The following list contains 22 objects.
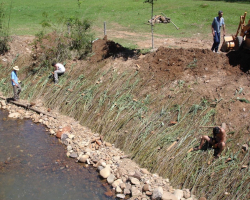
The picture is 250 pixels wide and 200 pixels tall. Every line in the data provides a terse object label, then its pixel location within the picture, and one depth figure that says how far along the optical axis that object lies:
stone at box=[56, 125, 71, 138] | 10.24
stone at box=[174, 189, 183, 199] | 7.31
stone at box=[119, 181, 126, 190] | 7.95
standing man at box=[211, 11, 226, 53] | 11.59
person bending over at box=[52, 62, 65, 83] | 12.58
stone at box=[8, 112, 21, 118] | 11.57
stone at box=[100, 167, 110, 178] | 8.31
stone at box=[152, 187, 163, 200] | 7.43
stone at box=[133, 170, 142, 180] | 8.06
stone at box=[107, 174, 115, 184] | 8.14
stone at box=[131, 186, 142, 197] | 7.71
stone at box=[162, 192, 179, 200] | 7.29
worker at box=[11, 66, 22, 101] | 11.64
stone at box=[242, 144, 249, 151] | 7.90
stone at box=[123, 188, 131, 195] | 7.80
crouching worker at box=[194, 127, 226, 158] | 7.71
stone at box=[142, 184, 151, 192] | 7.71
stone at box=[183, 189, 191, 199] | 7.35
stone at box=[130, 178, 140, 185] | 7.96
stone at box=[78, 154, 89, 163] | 8.98
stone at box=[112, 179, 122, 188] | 8.02
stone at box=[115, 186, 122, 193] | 7.83
